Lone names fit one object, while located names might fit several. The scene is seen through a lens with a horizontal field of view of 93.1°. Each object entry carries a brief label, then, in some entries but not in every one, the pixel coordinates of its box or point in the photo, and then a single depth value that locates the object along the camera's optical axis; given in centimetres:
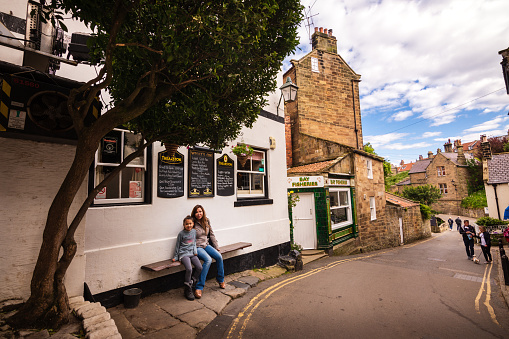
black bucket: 427
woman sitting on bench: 530
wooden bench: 459
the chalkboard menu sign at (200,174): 580
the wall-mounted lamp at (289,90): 848
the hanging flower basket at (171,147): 459
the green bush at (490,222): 1756
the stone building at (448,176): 3600
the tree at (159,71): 273
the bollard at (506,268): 645
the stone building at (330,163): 1039
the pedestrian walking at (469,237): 1101
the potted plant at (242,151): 668
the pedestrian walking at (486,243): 1028
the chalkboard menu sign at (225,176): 648
